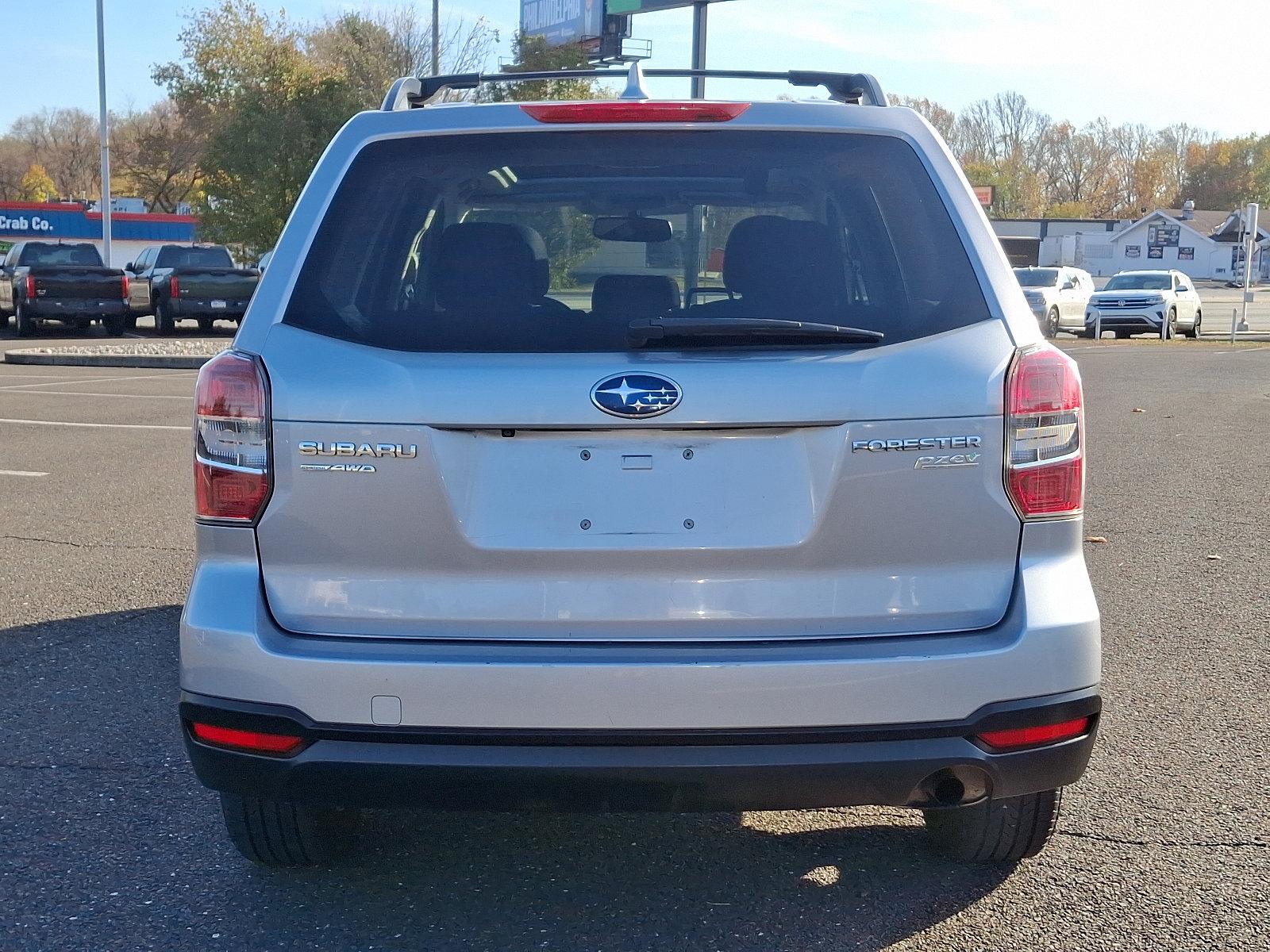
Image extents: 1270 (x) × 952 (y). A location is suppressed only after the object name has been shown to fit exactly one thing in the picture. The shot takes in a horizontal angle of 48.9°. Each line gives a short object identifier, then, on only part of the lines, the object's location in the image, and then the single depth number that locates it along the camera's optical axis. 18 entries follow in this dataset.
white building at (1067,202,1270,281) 114.25
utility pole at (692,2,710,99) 44.22
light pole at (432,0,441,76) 35.19
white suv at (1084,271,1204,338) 32.84
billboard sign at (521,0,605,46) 61.44
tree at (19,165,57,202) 108.31
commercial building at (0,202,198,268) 70.56
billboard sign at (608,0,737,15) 53.59
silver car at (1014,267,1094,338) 31.98
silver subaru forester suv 2.71
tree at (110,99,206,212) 80.38
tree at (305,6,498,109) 38.06
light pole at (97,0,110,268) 33.69
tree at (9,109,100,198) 115.81
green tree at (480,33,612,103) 31.12
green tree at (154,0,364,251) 28.28
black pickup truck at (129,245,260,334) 26.73
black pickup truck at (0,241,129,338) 26.42
